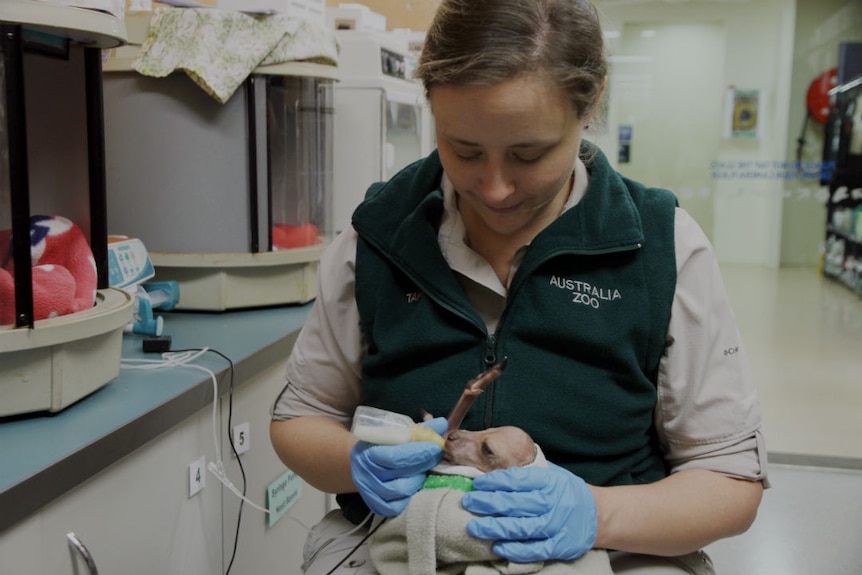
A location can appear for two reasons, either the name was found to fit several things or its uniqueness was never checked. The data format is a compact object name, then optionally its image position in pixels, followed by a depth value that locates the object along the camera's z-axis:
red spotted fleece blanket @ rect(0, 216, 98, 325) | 1.24
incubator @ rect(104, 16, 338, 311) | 1.97
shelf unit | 3.34
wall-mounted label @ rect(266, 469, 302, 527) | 1.91
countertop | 1.08
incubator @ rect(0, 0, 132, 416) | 1.21
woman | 1.04
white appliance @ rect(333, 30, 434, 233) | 2.56
